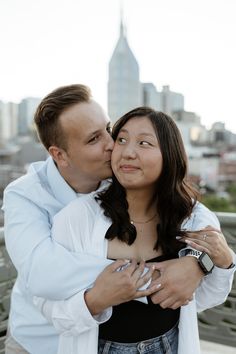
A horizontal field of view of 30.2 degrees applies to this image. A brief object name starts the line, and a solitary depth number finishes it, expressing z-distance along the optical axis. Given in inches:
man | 46.2
